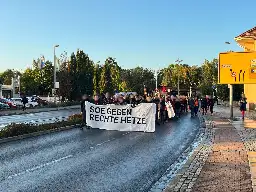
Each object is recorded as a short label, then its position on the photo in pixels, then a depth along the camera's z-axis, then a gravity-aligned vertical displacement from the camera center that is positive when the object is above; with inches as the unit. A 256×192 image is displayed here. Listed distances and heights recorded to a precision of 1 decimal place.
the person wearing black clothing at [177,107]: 715.2 -46.0
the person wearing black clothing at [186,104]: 877.8 -47.0
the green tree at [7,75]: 2897.4 +216.8
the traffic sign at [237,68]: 616.7 +63.9
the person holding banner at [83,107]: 505.6 -32.4
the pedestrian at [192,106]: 746.0 -44.7
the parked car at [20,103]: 1157.1 -54.2
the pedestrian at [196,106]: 764.5 -45.8
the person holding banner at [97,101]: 525.8 -20.3
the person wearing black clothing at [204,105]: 828.2 -45.9
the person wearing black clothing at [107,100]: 579.5 -20.0
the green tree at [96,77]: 1610.7 +103.8
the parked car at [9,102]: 1097.0 -47.9
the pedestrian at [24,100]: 988.3 -33.8
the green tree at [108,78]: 1658.9 +99.7
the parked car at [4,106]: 1040.0 -62.5
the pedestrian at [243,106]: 645.0 -38.4
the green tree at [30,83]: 1994.3 +77.7
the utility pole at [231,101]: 652.7 -25.3
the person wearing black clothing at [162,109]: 581.7 -43.4
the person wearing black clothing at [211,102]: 819.7 -36.1
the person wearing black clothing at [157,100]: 573.3 -19.9
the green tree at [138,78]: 2356.4 +142.5
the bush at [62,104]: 1182.9 -64.3
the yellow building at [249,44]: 859.3 +191.3
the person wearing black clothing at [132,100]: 571.0 -19.8
